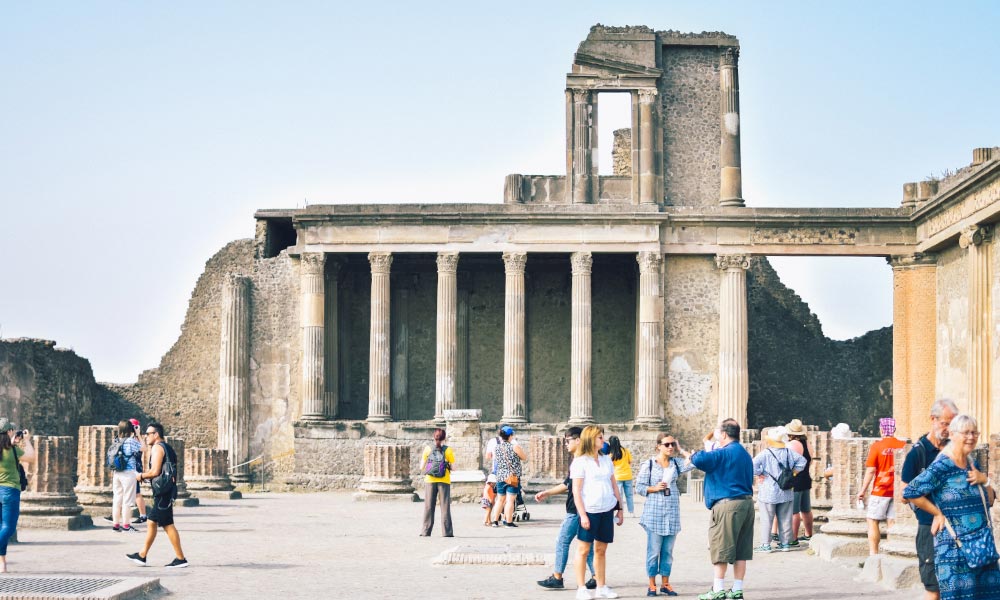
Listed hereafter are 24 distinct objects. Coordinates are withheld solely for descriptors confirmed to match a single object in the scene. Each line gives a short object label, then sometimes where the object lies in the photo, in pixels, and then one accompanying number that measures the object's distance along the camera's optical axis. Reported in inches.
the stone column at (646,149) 1440.7
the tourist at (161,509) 611.5
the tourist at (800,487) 746.2
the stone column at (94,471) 924.6
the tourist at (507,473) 887.1
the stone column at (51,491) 822.5
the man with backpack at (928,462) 433.1
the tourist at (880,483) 639.8
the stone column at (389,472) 1123.9
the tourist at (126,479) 805.9
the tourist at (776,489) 724.7
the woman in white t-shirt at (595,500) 534.9
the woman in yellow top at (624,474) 800.2
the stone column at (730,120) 1453.0
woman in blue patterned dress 393.1
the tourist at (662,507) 556.7
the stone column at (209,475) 1203.2
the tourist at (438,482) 813.2
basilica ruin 1396.4
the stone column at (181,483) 1036.5
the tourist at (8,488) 595.5
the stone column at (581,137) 1441.9
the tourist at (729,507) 516.4
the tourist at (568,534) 555.2
